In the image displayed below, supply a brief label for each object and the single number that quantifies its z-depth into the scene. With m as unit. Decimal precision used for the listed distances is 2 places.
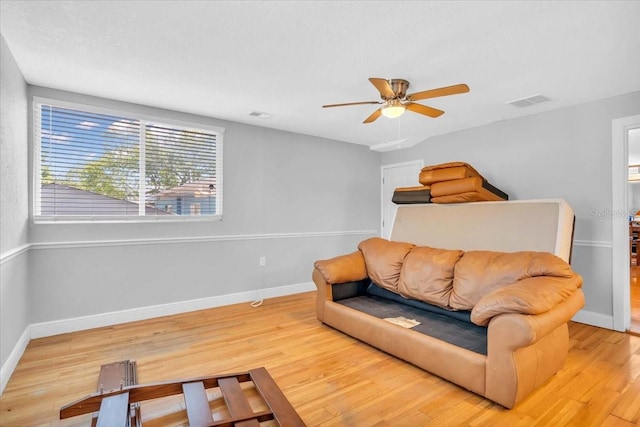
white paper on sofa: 2.57
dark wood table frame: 1.71
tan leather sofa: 1.93
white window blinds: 3.08
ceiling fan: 2.49
